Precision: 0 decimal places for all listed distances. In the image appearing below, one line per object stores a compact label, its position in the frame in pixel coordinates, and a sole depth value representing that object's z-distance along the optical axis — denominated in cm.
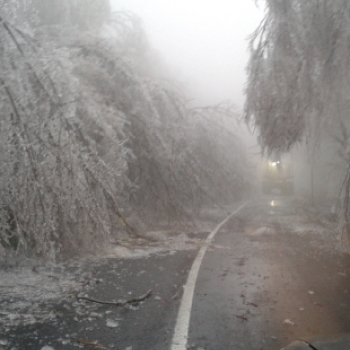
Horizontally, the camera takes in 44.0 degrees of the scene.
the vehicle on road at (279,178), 3262
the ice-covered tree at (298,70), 739
